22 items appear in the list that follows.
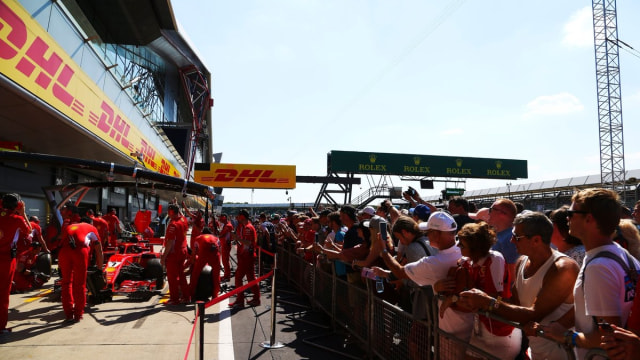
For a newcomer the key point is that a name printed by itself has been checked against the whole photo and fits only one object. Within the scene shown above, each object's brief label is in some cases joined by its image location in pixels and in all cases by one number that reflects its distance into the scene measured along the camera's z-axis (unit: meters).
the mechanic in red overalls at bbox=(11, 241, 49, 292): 8.41
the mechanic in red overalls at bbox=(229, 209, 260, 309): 7.79
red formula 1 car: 7.54
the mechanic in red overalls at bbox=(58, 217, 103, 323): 6.16
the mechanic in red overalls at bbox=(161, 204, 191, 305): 7.70
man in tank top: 2.36
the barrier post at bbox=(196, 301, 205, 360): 3.23
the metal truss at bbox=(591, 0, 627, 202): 42.31
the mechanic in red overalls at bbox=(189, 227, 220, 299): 7.20
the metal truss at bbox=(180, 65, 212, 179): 35.19
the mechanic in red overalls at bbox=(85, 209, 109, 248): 10.30
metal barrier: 3.10
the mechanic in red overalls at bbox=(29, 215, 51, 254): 9.02
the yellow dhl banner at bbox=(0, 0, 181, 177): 6.74
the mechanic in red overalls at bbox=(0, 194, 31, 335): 5.43
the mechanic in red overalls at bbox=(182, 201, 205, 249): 9.30
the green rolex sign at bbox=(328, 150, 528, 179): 27.56
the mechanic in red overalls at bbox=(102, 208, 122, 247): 12.24
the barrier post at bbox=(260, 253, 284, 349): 5.23
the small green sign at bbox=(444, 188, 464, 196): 24.41
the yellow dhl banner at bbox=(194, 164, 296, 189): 27.98
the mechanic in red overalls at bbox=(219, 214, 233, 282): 8.97
